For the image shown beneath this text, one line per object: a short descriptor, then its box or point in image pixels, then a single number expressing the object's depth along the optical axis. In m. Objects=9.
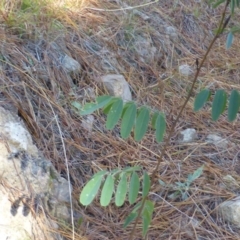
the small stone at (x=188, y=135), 1.38
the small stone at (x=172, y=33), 1.84
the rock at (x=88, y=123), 1.29
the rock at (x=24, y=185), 1.03
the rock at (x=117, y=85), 1.41
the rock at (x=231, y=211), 1.16
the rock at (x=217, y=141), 1.38
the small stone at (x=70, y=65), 1.38
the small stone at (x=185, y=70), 1.69
